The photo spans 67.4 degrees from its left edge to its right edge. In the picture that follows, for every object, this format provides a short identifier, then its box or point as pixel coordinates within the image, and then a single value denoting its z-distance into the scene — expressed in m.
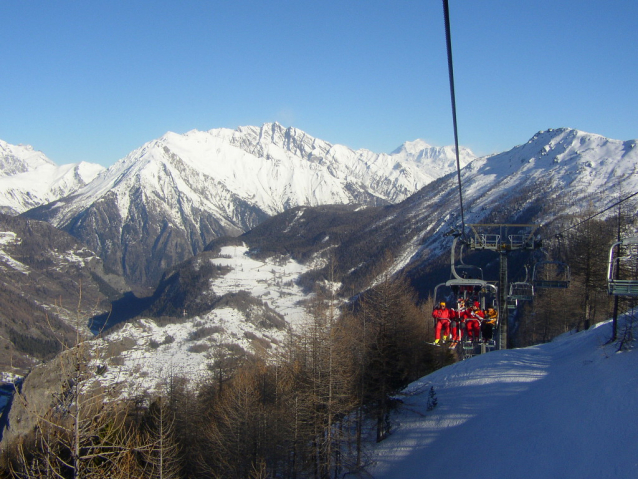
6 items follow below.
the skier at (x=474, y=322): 20.69
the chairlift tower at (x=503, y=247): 26.52
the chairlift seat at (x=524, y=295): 24.81
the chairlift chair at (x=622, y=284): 15.50
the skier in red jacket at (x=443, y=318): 20.16
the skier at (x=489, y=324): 20.62
